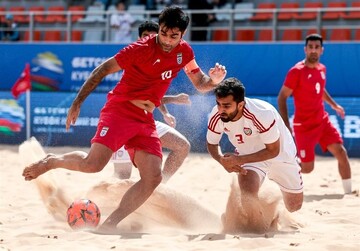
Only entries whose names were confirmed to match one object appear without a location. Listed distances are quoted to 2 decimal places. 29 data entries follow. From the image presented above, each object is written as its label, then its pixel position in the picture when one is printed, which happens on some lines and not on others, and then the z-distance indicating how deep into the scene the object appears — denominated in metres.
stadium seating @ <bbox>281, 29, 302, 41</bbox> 16.17
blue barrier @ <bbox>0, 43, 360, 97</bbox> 14.27
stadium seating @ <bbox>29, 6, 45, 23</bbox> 18.77
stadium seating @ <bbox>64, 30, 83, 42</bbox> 18.31
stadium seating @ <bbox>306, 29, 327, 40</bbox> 15.43
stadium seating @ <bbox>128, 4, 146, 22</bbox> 17.83
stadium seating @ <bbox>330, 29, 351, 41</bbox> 15.64
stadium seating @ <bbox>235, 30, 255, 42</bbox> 16.52
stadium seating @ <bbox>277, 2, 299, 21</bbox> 16.42
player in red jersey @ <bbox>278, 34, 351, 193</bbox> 9.40
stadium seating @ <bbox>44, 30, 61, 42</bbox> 18.48
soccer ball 6.36
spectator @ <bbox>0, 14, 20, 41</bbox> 17.84
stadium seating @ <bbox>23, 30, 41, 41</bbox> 18.62
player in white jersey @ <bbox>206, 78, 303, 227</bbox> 6.09
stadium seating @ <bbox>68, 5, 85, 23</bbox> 18.59
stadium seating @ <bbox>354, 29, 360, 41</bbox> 15.54
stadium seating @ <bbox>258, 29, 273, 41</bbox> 16.41
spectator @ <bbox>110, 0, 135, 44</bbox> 16.33
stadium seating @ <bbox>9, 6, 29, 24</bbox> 18.73
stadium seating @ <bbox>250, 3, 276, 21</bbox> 16.50
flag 15.59
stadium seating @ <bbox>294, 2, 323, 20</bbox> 16.16
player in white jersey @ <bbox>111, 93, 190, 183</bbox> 7.41
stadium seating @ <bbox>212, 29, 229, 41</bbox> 16.45
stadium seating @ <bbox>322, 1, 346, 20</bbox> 15.70
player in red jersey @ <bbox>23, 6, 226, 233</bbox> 6.13
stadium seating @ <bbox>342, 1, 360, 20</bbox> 15.62
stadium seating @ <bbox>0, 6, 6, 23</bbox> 18.65
